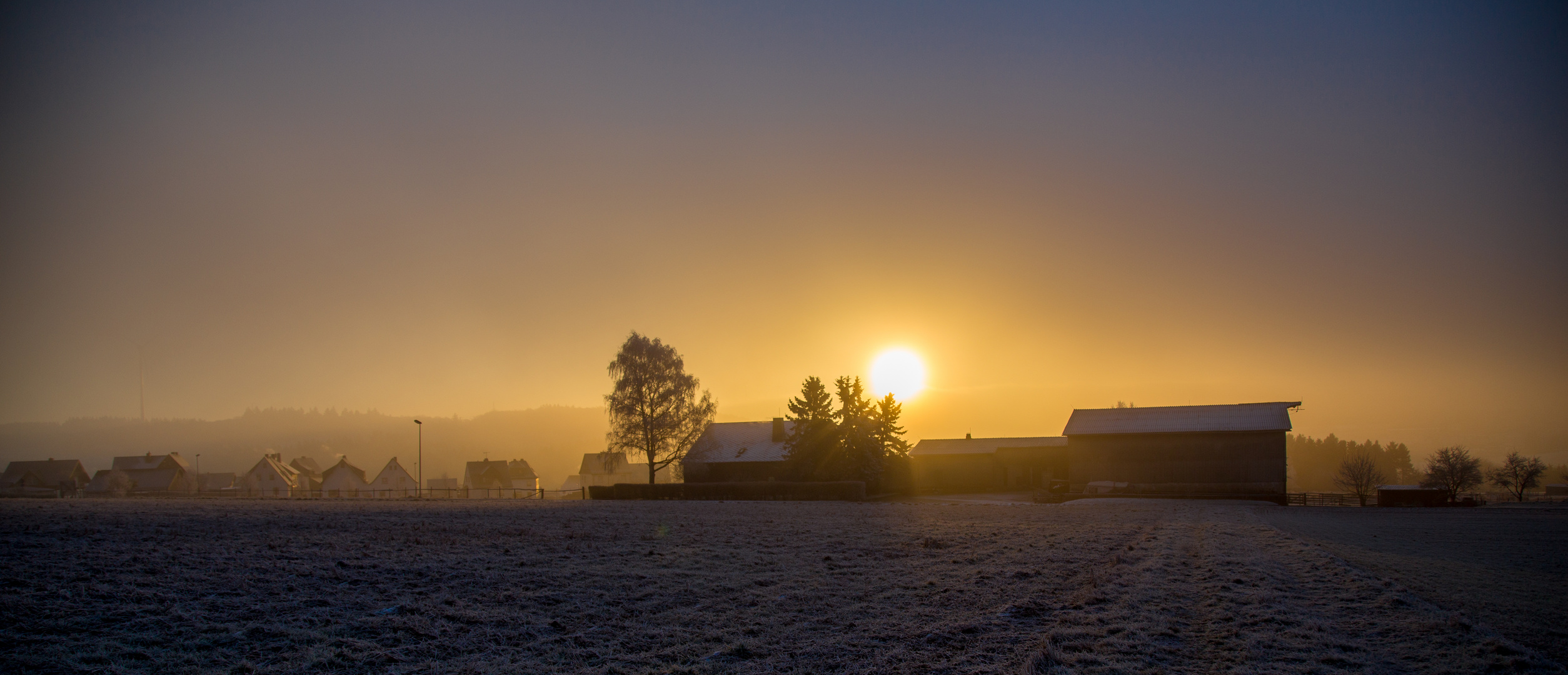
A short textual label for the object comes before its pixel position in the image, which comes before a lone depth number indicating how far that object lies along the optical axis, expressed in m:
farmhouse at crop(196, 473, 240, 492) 121.38
